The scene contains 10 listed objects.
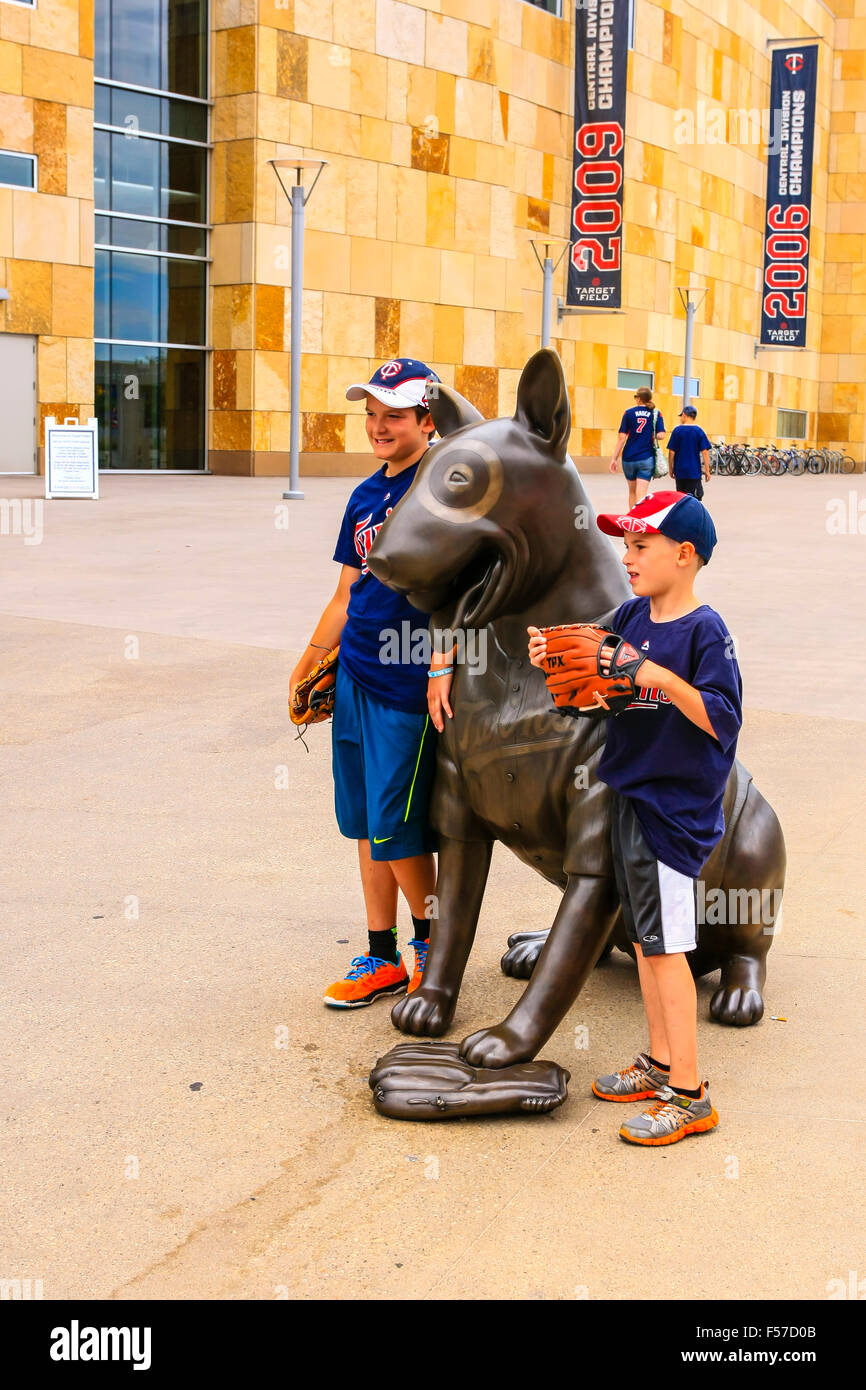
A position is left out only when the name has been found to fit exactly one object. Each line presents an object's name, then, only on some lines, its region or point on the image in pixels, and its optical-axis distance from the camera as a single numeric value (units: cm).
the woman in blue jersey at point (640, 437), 1803
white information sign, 1845
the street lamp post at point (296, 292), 2058
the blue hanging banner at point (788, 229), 4153
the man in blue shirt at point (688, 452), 1917
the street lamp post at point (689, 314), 3528
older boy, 364
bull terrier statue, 320
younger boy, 296
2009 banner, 3072
